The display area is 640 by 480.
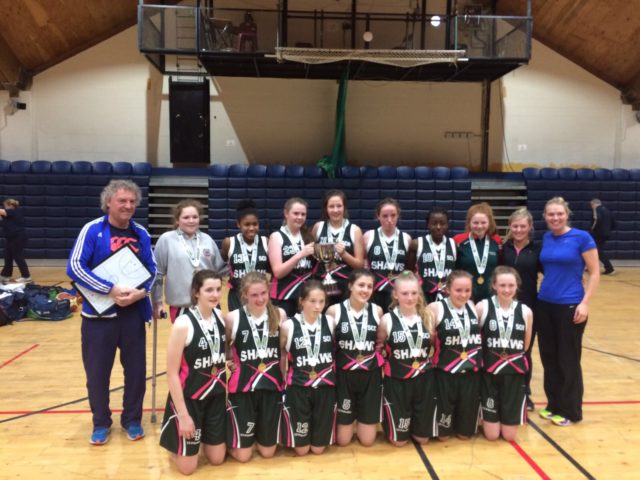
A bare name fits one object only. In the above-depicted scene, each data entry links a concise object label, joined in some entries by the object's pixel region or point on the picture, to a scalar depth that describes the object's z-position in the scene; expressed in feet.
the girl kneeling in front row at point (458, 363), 10.93
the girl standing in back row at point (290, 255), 12.58
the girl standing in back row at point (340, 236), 12.73
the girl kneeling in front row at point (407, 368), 10.76
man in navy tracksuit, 10.46
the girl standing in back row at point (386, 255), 13.02
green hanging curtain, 37.06
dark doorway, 38.83
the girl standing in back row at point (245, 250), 12.79
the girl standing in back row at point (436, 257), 12.92
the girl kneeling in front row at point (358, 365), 10.67
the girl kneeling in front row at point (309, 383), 10.39
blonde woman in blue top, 11.53
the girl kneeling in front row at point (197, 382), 9.59
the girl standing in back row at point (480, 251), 12.69
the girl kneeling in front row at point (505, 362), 11.05
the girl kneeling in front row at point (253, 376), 10.21
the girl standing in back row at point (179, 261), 11.87
